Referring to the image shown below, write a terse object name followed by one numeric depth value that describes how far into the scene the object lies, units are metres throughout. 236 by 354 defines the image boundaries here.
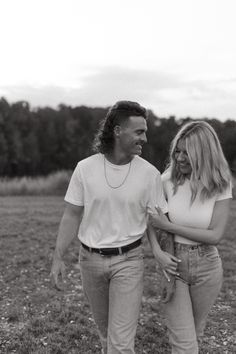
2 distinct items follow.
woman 3.23
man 3.30
